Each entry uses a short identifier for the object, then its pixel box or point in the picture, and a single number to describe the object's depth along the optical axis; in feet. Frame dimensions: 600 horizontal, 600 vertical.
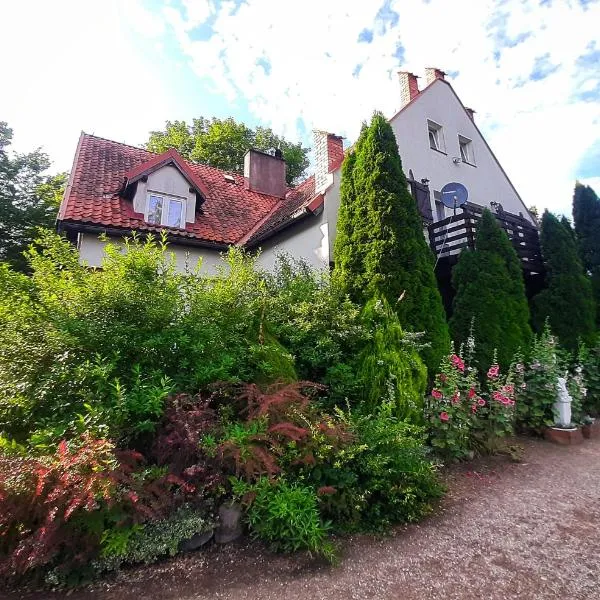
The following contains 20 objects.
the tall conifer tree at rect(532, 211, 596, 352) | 27.22
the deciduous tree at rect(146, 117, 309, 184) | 68.33
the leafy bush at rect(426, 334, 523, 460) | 14.82
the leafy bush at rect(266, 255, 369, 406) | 15.72
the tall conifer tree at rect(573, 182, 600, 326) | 40.32
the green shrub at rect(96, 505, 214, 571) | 8.38
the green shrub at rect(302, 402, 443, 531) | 10.28
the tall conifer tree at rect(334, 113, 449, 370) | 20.03
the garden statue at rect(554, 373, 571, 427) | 18.76
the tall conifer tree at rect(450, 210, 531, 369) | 22.68
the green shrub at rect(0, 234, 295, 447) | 10.53
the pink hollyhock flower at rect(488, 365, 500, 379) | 17.06
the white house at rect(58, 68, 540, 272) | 27.14
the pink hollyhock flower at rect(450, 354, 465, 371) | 16.30
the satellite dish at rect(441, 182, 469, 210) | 30.22
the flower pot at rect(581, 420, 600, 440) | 19.71
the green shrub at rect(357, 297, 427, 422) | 14.44
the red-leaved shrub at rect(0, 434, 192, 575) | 7.85
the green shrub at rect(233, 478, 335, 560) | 8.88
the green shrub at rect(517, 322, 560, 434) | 19.19
